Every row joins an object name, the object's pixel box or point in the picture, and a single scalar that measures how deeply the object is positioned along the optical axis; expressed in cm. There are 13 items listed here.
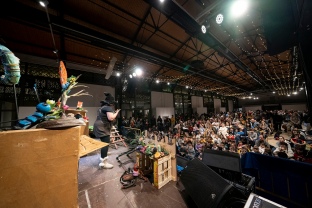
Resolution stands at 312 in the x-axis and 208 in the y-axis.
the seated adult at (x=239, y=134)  636
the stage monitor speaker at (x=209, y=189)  142
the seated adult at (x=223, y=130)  756
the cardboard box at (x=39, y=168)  84
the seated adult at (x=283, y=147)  410
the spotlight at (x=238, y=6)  282
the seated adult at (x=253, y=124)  861
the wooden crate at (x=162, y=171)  237
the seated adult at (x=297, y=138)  511
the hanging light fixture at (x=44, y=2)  254
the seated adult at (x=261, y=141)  505
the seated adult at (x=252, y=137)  588
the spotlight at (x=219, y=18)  341
